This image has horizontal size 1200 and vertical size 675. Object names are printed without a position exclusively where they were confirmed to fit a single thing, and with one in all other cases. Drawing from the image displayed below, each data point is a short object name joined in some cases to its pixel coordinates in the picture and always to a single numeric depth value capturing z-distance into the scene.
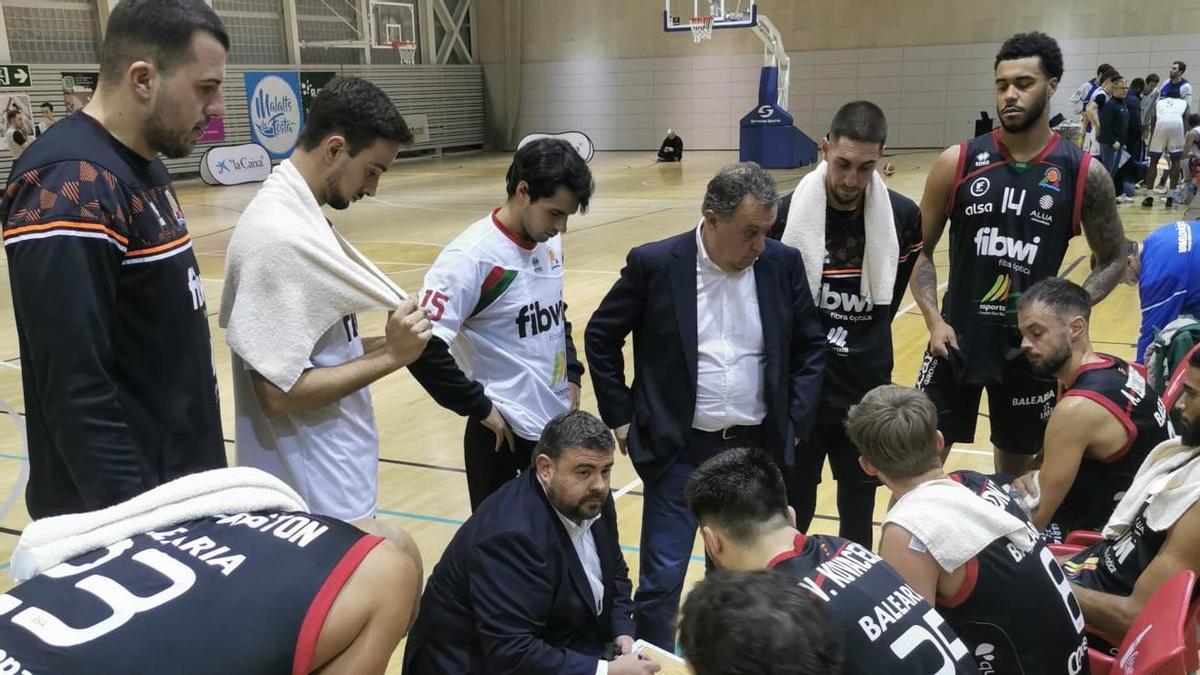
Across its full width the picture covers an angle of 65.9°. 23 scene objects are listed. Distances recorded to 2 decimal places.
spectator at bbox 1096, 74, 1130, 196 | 13.45
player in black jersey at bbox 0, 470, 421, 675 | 1.08
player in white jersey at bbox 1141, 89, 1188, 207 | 13.68
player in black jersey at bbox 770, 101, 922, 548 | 3.23
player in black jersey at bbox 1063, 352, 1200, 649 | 2.31
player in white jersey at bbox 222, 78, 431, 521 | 2.27
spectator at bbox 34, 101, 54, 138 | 16.80
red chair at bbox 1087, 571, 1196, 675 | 1.78
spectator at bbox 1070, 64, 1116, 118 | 14.56
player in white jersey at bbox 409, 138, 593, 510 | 3.02
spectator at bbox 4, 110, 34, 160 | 16.53
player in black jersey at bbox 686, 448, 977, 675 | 1.76
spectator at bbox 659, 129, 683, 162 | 23.53
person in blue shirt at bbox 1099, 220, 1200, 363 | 3.86
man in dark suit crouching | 2.51
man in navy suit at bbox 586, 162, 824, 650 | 3.05
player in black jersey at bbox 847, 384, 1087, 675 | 2.11
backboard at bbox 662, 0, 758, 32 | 18.67
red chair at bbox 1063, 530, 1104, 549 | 3.00
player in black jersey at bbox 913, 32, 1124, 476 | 3.41
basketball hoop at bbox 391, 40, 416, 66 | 24.58
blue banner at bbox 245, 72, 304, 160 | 20.56
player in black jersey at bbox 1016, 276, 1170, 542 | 2.90
